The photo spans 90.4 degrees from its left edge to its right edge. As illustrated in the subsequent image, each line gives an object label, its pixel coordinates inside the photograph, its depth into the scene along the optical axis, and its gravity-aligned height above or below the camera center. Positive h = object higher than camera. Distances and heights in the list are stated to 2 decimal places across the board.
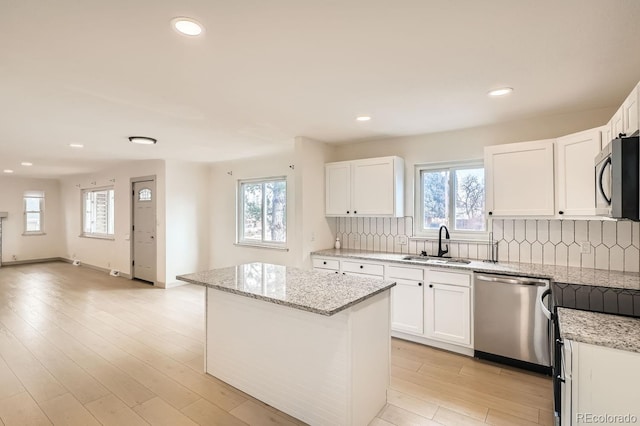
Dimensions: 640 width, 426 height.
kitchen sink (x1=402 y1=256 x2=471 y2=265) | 3.39 -0.55
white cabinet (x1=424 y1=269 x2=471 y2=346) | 3.17 -0.98
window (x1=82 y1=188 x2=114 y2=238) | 7.64 -0.01
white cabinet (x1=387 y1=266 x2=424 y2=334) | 3.43 -0.97
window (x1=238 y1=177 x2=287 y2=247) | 5.72 +0.00
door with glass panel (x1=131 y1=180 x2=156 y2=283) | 6.19 -0.36
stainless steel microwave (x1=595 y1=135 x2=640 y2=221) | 1.55 +0.16
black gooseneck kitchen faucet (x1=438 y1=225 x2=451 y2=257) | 3.73 -0.37
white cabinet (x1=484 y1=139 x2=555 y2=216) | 2.99 +0.32
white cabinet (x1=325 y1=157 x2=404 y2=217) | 3.94 +0.31
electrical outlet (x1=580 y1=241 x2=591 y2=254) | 3.05 -0.35
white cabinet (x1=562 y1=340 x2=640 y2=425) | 1.45 -0.81
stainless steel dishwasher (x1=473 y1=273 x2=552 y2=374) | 2.79 -1.02
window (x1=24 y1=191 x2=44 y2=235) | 8.72 +0.03
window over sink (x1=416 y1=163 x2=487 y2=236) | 3.73 +0.15
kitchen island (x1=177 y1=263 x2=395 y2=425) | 2.02 -0.93
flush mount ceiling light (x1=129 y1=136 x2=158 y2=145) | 4.20 +0.98
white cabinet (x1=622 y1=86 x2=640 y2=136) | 1.69 +0.55
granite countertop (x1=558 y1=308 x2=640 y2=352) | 1.50 -0.62
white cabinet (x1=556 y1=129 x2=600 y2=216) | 2.63 +0.33
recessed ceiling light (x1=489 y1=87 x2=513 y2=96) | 2.54 +0.97
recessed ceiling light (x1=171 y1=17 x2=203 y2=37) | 1.63 +0.98
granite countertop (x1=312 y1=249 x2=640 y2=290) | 2.46 -0.55
